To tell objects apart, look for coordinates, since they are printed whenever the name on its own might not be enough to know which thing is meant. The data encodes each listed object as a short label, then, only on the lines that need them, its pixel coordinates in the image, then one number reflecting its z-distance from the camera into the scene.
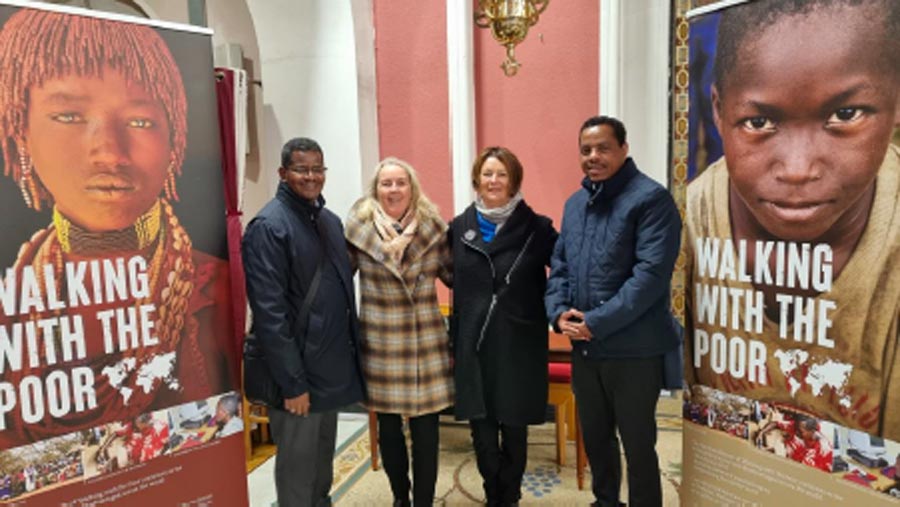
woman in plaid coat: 2.27
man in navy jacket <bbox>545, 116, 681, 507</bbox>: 2.07
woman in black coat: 2.32
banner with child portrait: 1.68
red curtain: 2.72
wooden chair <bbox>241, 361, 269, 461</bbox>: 3.38
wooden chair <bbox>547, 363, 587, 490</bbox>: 2.92
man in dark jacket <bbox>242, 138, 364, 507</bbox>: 2.01
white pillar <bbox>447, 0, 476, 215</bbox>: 3.78
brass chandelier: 3.41
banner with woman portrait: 1.69
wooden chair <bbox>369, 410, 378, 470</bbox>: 3.19
